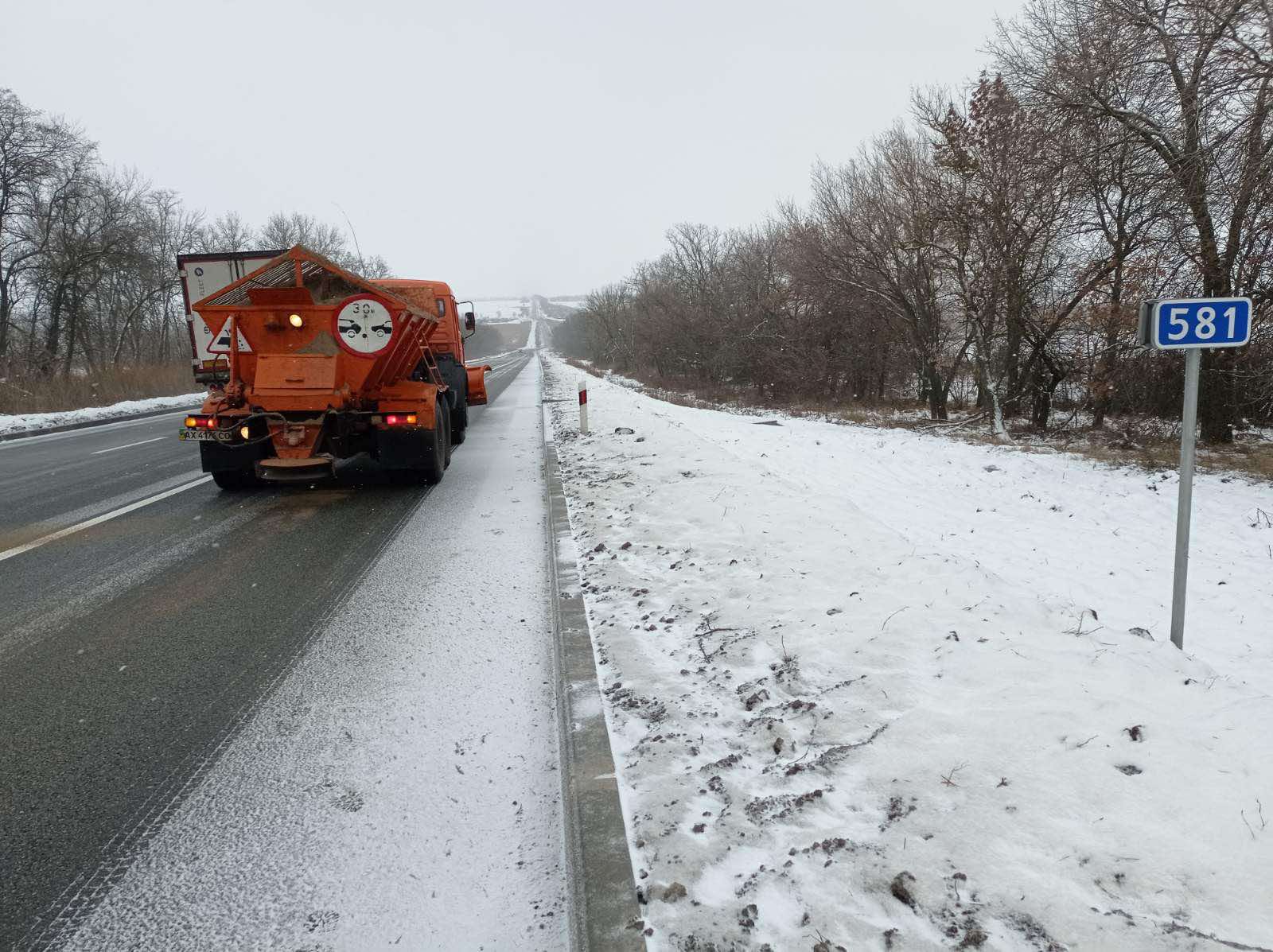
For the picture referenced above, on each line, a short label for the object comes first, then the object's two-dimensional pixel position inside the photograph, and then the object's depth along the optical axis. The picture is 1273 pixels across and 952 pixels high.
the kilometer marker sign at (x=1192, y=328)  3.98
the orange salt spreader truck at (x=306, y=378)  8.23
